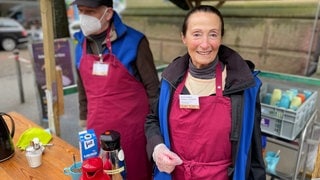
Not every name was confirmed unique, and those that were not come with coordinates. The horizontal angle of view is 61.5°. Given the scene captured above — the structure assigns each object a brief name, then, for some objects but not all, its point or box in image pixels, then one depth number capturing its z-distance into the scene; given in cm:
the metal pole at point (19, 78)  468
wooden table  132
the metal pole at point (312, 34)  345
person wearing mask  168
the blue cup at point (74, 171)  119
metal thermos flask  112
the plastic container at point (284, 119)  184
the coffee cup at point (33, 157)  137
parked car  1149
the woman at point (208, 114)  110
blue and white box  125
